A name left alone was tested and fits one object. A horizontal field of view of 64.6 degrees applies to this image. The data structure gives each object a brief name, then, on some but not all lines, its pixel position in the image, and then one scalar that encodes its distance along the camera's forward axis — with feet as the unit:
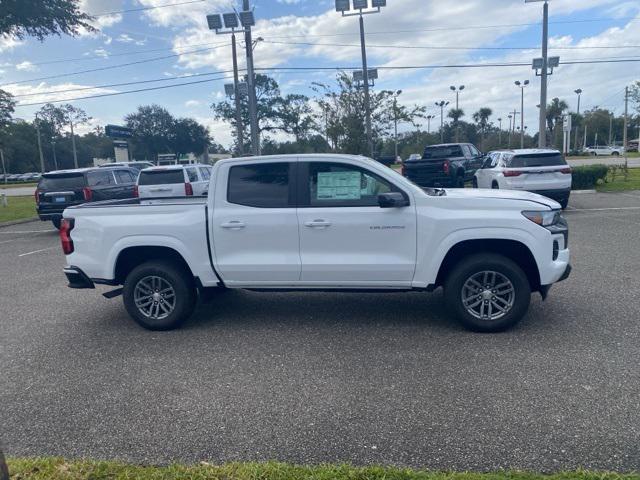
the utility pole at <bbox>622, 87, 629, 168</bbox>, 208.38
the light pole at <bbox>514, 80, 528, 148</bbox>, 68.85
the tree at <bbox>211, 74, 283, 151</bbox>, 224.53
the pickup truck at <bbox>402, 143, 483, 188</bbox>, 57.98
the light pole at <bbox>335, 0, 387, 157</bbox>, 77.30
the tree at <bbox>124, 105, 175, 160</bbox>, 256.11
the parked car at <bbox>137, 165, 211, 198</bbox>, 46.47
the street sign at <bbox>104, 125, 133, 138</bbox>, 146.82
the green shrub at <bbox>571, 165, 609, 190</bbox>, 60.70
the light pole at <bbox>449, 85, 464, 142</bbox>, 212.89
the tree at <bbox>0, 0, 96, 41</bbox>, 58.29
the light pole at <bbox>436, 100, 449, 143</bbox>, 245.24
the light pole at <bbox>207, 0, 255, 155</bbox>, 70.90
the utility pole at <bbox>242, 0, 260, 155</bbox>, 70.74
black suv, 45.93
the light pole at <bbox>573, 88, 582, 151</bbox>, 283.51
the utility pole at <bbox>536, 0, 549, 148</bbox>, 64.13
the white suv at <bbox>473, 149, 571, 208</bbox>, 42.86
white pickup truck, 16.24
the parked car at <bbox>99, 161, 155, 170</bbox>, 74.49
